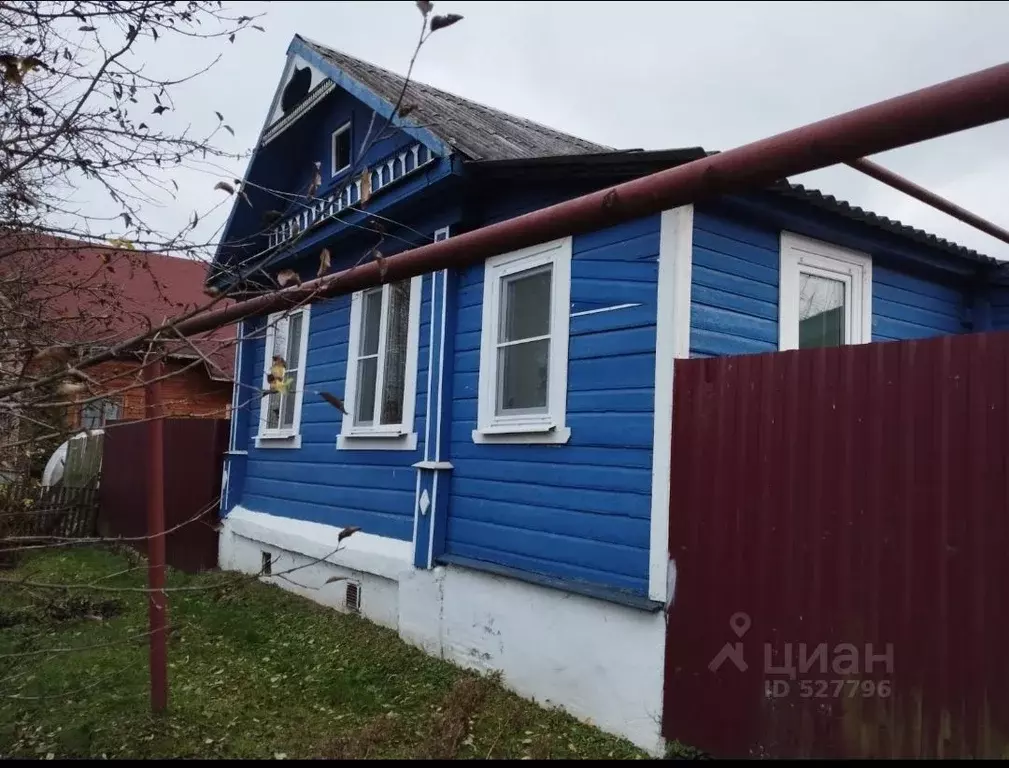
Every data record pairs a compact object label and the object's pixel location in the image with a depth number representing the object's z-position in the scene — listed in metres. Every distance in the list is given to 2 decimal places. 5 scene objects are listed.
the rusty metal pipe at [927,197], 5.50
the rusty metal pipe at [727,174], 2.34
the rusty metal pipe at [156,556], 4.87
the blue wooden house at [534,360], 4.79
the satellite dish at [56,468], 15.43
